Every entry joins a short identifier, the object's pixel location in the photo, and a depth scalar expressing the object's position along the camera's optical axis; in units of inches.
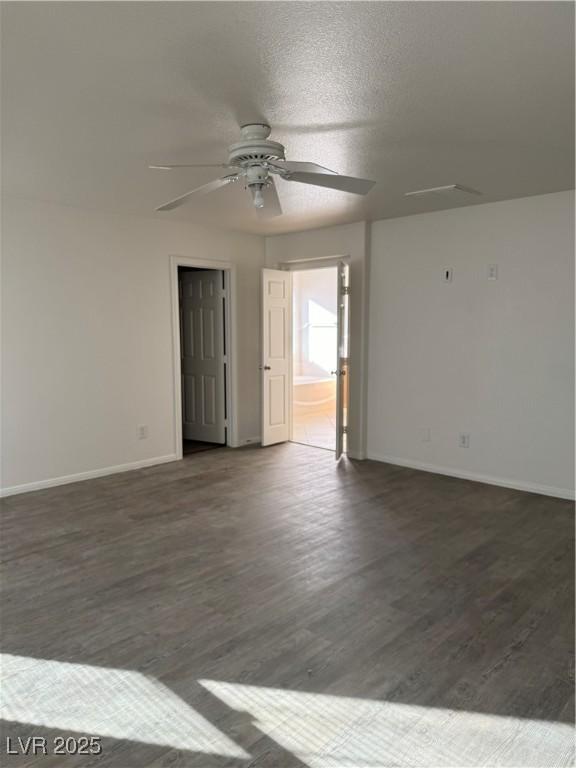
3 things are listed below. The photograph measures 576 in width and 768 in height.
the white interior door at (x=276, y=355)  241.3
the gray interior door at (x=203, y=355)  246.1
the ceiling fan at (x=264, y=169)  105.3
